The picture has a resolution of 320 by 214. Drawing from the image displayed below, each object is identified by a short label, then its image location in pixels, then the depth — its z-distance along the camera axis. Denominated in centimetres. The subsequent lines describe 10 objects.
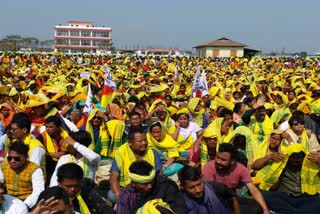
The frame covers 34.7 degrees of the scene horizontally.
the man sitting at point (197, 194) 384
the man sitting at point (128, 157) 495
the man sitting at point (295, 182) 505
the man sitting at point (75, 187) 374
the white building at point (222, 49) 6071
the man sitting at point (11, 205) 366
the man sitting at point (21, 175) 421
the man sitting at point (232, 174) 457
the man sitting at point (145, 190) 386
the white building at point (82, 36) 10406
